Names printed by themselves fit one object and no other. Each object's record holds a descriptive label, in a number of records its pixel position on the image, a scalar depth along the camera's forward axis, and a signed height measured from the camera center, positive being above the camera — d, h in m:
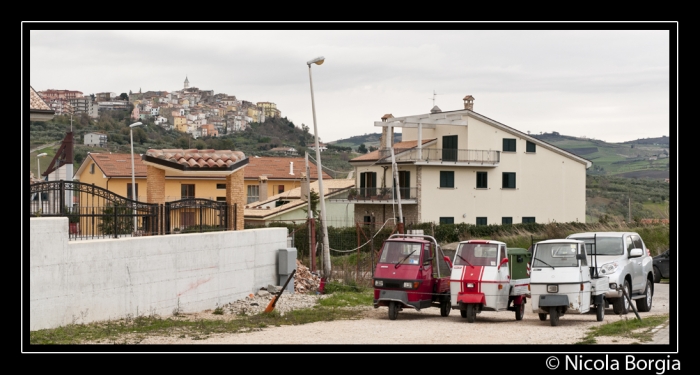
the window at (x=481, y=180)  61.15 +0.39
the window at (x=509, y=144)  62.06 +3.17
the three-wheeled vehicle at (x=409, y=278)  19.74 -2.31
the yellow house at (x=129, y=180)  66.06 +0.70
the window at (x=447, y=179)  59.81 +0.48
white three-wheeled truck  18.16 -2.22
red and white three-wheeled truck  19.09 -2.35
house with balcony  59.22 +0.77
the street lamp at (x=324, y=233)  28.19 -1.71
